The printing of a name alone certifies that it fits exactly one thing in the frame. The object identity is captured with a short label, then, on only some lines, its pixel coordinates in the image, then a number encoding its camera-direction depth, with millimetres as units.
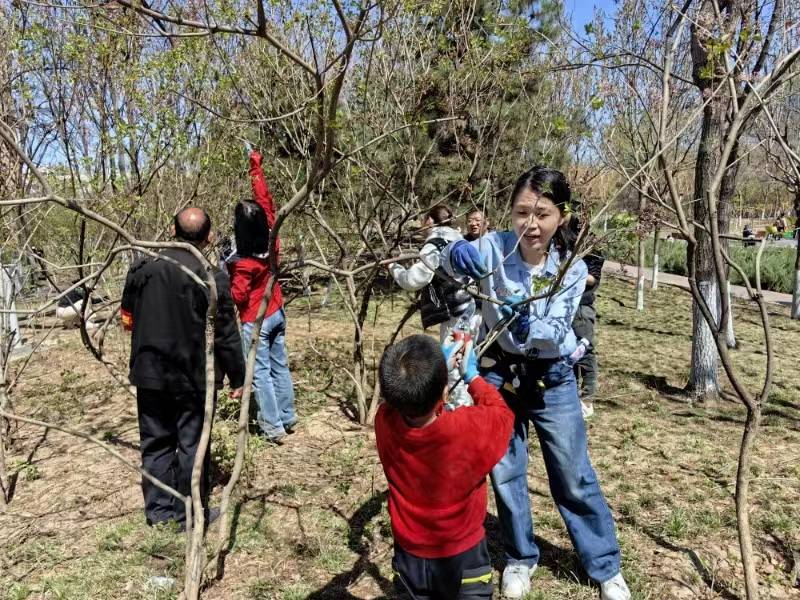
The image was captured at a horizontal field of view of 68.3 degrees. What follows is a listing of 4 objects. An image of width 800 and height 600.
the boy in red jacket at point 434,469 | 1736
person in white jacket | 2973
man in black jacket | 2801
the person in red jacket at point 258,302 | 3787
